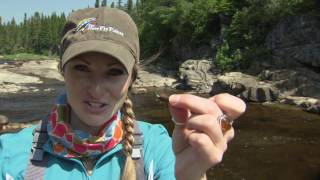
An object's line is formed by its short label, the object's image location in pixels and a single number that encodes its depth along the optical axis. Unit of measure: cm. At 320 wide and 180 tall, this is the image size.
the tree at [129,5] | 5830
